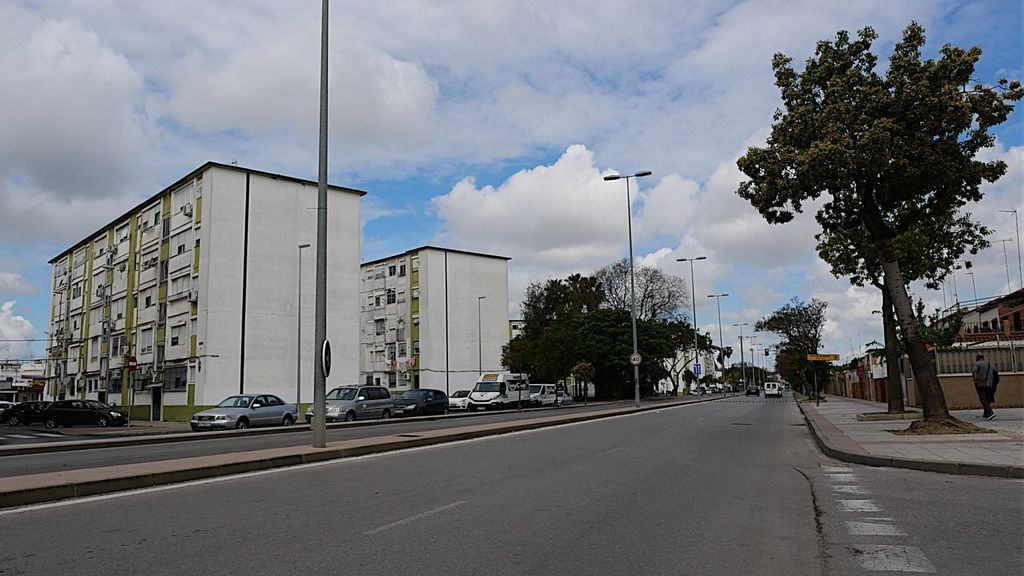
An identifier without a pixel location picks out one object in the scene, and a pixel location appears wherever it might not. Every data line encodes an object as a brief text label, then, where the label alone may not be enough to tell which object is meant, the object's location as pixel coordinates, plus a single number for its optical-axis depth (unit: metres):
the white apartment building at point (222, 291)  47.72
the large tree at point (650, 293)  78.12
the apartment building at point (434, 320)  69.88
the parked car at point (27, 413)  40.44
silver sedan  28.89
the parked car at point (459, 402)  48.00
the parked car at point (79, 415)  37.06
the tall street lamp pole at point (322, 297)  15.38
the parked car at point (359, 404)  33.22
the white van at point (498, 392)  47.28
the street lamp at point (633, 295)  39.02
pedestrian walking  20.12
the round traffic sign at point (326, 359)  15.55
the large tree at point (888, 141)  16.39
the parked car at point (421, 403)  39.72
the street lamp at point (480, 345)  72.62
